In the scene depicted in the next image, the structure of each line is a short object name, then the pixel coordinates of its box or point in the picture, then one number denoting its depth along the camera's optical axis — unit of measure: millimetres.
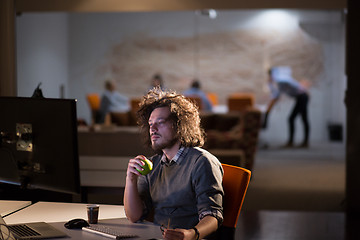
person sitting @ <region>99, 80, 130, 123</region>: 9495
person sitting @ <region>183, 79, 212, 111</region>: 10080
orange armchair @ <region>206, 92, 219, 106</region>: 10344
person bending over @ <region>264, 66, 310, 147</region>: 9422
